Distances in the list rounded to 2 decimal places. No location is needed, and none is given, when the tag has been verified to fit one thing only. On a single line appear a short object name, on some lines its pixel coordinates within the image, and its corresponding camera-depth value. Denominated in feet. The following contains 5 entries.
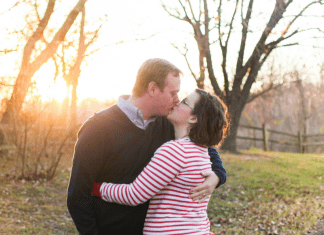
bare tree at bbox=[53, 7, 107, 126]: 22.90
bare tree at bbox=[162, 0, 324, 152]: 38.55
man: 6.40
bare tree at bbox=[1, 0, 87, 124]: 22.64
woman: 5.87
